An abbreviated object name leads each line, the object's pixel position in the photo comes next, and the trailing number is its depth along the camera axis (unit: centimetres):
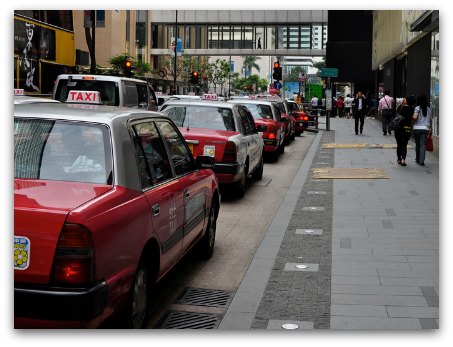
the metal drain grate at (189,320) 533
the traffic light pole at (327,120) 3319
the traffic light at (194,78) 4281
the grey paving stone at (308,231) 879
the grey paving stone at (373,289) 604
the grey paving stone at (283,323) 518
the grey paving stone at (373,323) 511
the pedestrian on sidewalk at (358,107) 2858
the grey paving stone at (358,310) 541
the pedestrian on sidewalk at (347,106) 4902
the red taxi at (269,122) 1802
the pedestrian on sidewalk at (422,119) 1574
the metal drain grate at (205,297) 598
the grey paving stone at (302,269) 695
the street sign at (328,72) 3278
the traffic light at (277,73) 3741
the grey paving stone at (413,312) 537
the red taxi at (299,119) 3031
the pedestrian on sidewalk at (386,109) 2727
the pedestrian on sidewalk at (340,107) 5181
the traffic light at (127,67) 3225
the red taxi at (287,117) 2411
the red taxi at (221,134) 1095
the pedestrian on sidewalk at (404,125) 1598
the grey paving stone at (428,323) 509
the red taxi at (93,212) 388
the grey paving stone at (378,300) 571
